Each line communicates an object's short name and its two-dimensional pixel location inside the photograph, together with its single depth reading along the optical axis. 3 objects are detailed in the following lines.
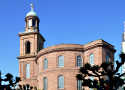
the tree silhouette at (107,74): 18.59
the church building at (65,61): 52.25
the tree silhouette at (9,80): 21.73
